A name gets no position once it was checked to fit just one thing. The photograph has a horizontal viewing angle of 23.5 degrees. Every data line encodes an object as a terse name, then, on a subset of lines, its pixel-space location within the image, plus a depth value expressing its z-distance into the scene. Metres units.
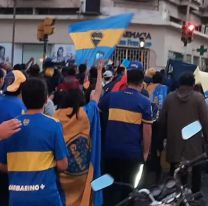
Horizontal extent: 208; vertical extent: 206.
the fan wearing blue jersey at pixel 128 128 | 5.18
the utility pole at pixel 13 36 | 26.86
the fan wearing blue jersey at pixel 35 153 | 3.45
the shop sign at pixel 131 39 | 28.31
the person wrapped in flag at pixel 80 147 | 4.49
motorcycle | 3.00
